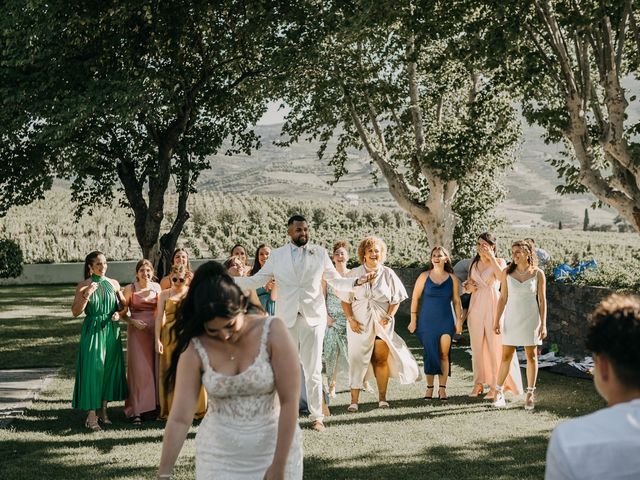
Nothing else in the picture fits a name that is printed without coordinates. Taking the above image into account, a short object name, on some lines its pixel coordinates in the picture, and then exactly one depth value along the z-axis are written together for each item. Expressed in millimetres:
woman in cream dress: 11148
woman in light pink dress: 11680
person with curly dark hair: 2082
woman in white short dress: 10930
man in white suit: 9602
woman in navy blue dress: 11695
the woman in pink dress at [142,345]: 10562
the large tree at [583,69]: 15922
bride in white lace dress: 3969
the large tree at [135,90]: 19250
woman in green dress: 10172
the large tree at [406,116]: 24188
